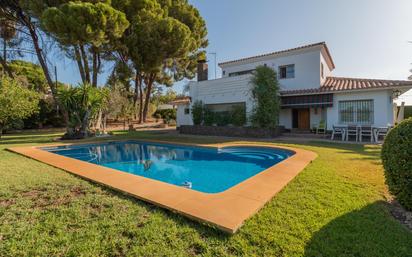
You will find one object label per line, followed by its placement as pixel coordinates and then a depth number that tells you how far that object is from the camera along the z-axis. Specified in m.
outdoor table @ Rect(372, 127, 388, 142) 13.70
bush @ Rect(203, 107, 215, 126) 20.37
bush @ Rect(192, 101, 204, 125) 20.87
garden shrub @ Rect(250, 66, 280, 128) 16.78
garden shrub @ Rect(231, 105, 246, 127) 18.48
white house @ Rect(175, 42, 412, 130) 15.19
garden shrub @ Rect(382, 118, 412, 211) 3.74
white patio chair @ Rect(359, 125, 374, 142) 14.31
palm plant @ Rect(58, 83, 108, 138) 16.16
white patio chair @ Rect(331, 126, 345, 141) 14.97
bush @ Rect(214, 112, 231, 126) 19.42
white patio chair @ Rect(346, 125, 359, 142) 14.70
